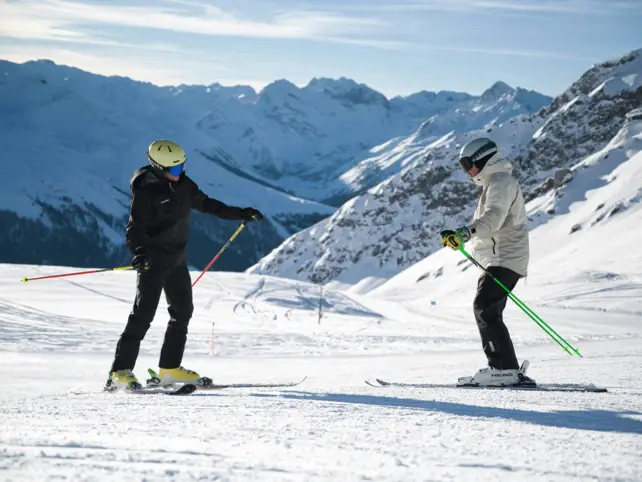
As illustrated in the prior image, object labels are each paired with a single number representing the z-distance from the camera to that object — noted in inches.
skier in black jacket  238.8
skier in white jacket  244.7
